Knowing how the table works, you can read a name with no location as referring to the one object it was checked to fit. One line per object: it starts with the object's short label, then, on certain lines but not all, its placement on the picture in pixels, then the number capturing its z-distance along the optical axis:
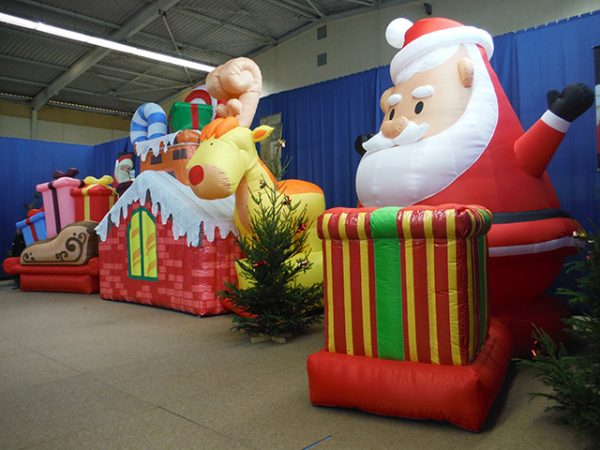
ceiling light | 7.02
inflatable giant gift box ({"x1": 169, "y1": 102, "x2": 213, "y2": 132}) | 4.92
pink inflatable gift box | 7.37
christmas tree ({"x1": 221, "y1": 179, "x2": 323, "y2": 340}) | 3.51
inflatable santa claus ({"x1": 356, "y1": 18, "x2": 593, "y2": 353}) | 2.66
